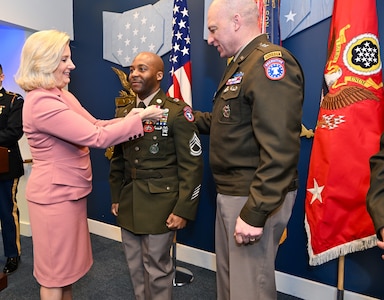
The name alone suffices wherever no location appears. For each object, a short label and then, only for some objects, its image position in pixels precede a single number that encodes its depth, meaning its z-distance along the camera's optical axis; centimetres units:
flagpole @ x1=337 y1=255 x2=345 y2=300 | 196
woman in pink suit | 147
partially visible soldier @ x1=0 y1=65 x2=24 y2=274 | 256
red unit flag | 177
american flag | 250
